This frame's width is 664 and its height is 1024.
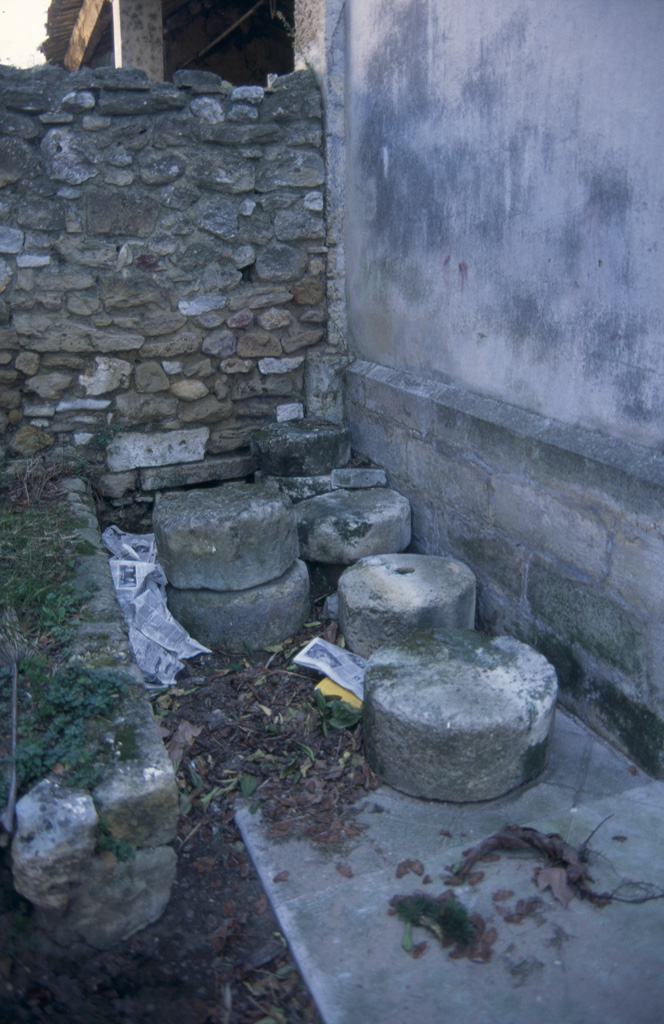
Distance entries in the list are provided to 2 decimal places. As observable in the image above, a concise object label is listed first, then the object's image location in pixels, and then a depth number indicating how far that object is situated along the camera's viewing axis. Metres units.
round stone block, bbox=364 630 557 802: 2.82
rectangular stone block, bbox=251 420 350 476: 4.84
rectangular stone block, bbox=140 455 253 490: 5.11
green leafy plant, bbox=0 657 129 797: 2.42
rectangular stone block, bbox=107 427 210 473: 4.98
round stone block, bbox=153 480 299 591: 3.77
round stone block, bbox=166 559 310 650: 3.88
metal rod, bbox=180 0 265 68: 7.43
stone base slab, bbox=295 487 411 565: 4.30
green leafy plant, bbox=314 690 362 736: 3.37
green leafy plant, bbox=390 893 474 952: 2.36
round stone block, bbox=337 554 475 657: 3.63
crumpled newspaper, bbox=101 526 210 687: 3.70
